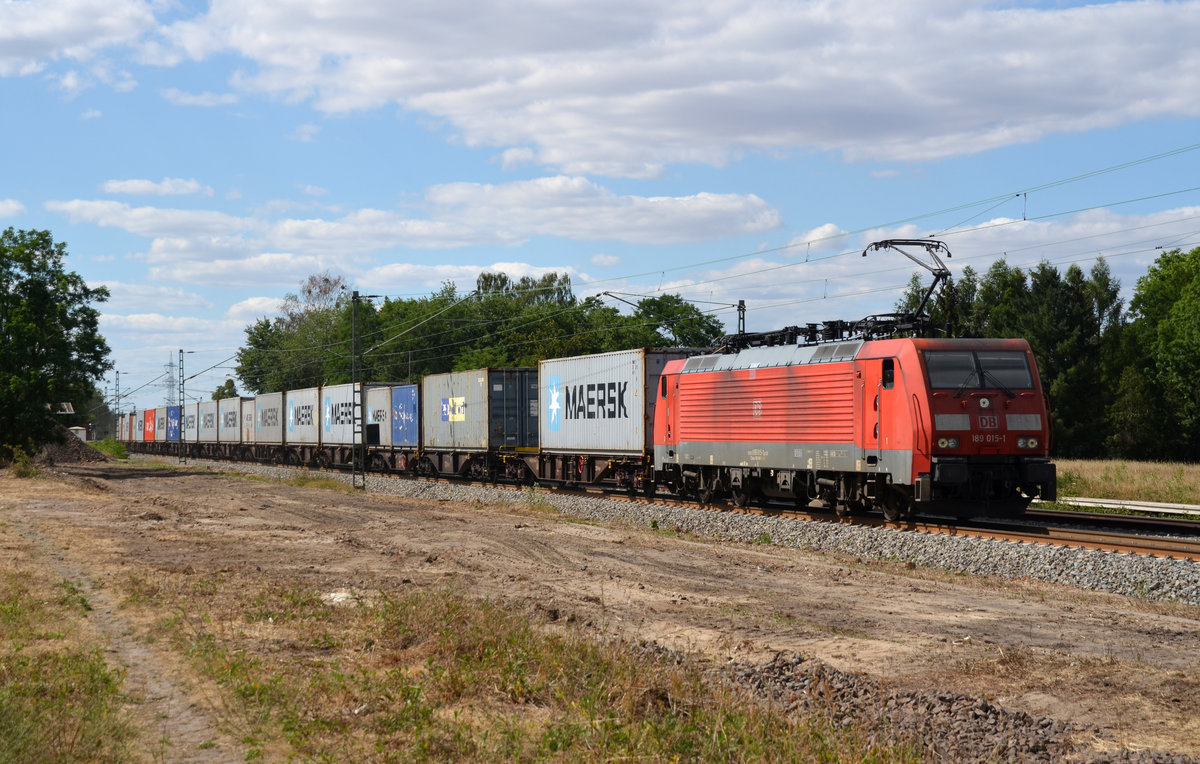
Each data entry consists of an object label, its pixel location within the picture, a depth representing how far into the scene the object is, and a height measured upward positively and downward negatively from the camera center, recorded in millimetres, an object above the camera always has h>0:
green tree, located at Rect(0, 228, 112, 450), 47906 +4052
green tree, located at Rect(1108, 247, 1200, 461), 63219 +1171
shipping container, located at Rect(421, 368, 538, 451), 37000 +497
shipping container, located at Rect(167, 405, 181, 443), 81688 +380
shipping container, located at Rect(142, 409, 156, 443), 92194 +331
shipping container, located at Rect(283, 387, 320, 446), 53969 +504
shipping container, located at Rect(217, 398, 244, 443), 68688 +450
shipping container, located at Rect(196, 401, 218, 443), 74500 +425
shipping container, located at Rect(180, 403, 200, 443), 78688 +441
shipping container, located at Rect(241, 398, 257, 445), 65688 +383
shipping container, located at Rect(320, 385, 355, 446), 49156 +481
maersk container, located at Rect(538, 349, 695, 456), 28750 +568
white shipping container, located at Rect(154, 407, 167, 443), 86375 +298
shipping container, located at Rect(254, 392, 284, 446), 60188 +448
